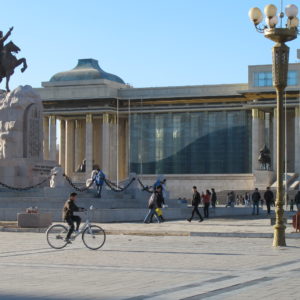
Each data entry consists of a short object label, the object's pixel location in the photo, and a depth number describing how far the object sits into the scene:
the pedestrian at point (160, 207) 34.63
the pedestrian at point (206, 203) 42.10
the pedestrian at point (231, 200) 60.28
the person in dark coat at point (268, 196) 44.75
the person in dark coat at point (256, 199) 46.28
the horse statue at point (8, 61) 45.56
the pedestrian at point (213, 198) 50.56
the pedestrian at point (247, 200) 74.50
